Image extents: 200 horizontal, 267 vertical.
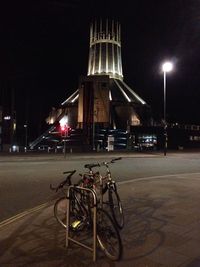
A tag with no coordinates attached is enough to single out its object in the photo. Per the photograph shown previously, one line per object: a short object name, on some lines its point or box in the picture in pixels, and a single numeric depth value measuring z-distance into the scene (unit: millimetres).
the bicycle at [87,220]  2994
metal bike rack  2921
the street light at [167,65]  21207
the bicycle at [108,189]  3917
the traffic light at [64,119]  39747
